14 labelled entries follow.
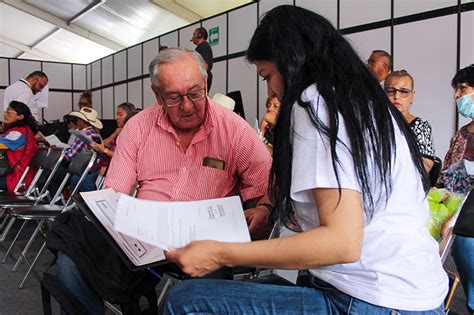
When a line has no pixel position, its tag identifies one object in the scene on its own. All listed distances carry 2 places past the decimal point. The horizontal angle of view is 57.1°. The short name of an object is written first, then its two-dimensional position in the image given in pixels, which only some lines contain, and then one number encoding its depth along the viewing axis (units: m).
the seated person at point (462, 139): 2.23
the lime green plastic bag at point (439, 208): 1.36
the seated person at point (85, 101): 6.35
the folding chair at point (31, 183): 3.63
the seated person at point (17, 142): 3.87
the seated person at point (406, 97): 2.25
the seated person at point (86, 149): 4.10
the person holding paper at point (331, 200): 0.73
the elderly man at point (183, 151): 1.45
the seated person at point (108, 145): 4.02
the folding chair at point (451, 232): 1.23
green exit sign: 6.63
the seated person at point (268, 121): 3.00
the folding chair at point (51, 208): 2.64
